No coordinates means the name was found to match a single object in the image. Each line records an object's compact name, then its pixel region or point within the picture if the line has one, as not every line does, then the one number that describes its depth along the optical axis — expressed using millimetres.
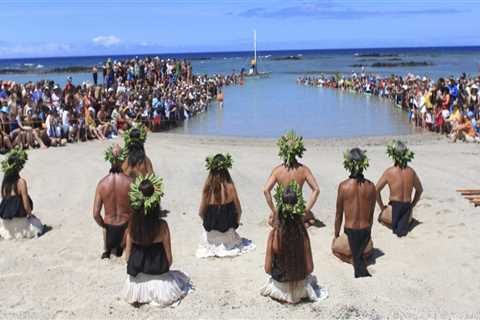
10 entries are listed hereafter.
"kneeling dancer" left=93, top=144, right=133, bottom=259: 7344
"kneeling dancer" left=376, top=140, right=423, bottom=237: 8484
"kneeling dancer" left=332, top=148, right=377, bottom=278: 7055
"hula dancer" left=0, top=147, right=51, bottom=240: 8641
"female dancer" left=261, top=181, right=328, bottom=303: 5918
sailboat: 64425
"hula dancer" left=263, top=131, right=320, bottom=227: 8328
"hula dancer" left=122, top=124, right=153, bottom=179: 9023
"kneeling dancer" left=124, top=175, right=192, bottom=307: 6039
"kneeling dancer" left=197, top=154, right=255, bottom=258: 7855
